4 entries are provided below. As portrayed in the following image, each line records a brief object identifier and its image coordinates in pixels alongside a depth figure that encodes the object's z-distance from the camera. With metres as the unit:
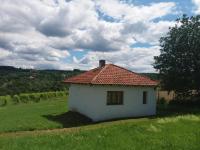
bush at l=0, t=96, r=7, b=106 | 22.57
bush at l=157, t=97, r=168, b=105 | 18.73
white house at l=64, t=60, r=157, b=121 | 12.61
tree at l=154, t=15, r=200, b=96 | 15.93
